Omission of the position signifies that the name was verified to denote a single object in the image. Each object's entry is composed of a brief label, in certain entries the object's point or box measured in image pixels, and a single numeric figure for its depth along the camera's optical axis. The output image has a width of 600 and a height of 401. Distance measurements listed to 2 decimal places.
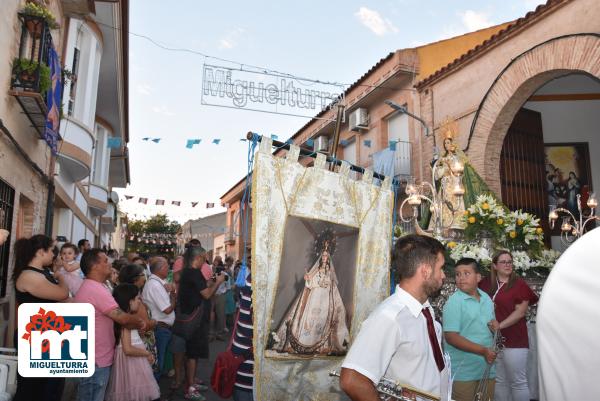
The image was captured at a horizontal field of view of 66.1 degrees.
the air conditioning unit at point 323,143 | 19.00
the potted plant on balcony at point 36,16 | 6.50
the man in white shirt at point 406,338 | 1.98
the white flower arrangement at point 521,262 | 5.34
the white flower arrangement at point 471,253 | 5.38
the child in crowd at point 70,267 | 5.81
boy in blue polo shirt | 3.66
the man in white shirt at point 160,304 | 5.50
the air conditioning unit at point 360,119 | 16.39
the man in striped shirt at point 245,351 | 3.34
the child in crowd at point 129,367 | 3.99
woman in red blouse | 4.32
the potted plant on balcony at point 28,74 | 6.28
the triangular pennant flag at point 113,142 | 15.19
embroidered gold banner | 3.15
